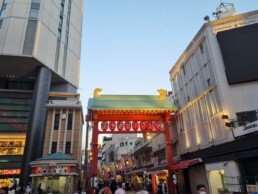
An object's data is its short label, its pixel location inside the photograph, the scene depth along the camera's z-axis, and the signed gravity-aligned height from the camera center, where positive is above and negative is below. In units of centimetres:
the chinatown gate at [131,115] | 2114 +636
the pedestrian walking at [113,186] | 1592 -51
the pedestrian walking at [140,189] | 738 -40
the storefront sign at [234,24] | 1686 +1135
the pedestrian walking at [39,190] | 2265 -80
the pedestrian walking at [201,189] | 700 -44
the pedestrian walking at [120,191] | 824 -45
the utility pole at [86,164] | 2046 +155
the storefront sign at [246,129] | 1223 +253
